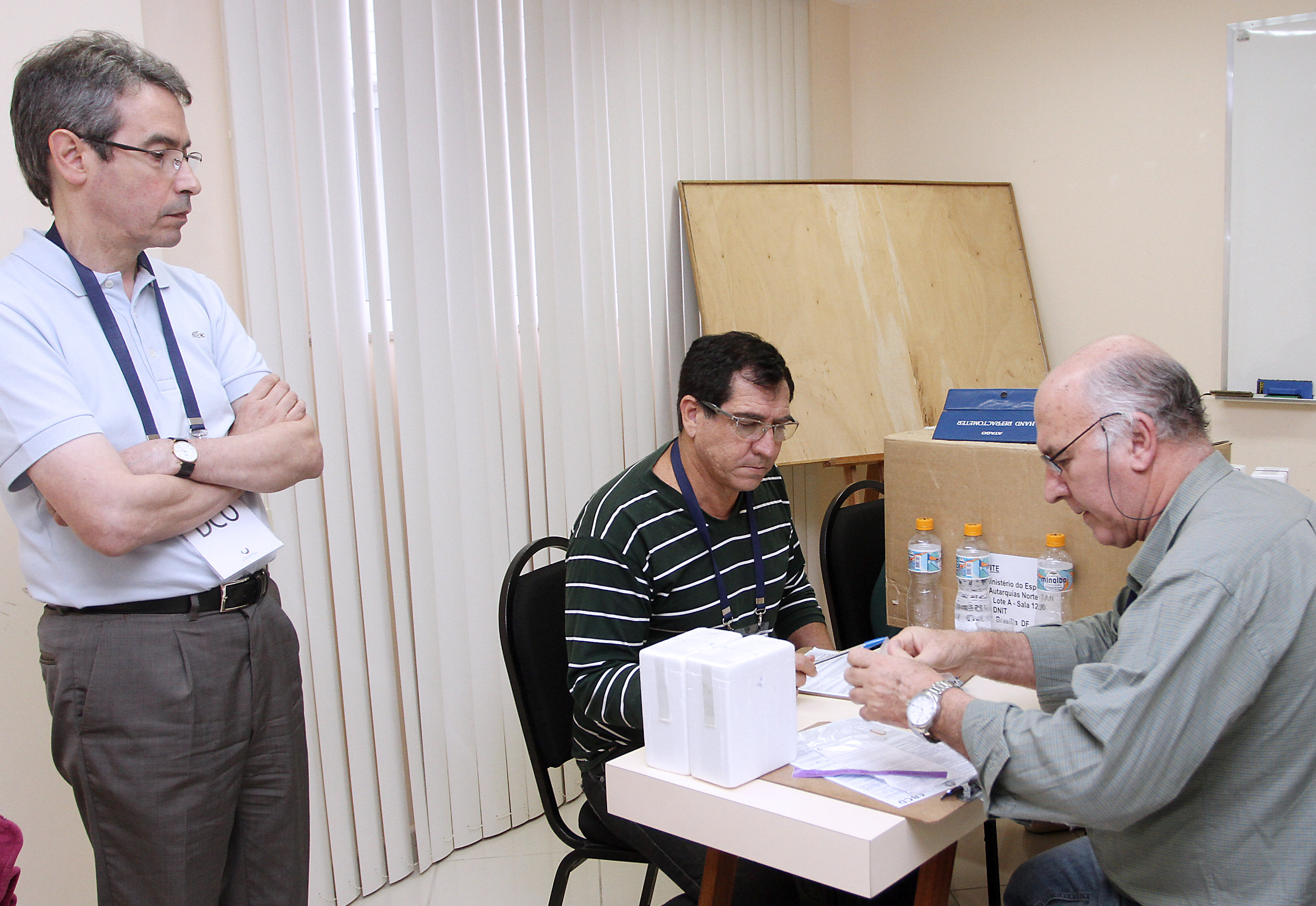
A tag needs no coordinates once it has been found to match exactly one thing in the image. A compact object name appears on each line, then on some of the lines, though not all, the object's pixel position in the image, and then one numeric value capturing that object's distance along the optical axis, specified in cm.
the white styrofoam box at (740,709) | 129
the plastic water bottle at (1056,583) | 207
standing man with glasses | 140
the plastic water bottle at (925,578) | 225
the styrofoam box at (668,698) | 134
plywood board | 344
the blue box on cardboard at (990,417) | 215
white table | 118
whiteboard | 319
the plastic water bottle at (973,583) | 218
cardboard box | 207
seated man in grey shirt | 111
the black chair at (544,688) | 191
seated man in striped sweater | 174
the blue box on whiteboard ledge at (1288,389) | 323
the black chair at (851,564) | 263
